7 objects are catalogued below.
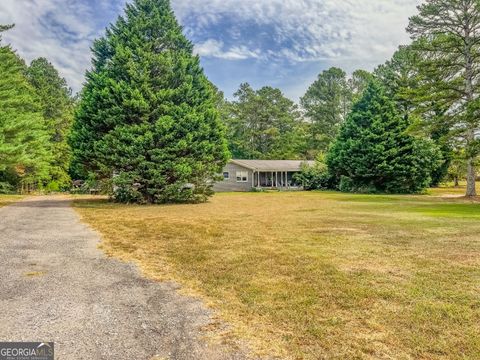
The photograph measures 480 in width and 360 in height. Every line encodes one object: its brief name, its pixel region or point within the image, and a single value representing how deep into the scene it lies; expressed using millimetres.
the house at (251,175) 38781
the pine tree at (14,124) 19719
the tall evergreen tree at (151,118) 19031
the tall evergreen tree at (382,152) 30250
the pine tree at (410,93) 21641
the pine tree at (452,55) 21219
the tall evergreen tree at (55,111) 41156
